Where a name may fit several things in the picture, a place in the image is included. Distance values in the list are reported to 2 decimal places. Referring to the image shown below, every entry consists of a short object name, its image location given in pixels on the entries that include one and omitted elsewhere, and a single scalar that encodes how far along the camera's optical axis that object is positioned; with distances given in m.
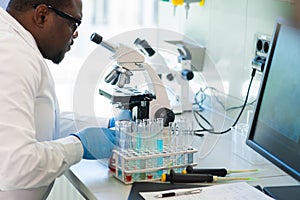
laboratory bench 1.30
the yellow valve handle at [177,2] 2.29
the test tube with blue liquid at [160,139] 1.36
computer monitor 1.23
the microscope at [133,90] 1.47
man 1.08
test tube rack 1.32
